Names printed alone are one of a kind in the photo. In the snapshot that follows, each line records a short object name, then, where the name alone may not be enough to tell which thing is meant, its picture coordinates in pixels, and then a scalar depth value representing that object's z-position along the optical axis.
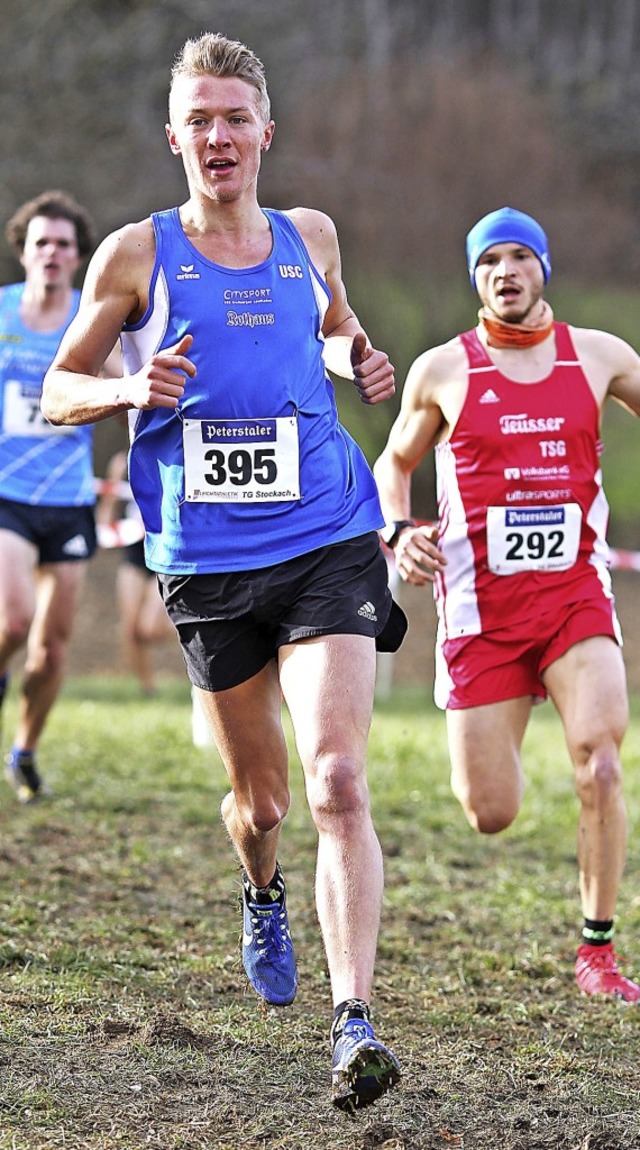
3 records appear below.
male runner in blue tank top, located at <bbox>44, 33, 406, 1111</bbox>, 8.33
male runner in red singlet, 10.87
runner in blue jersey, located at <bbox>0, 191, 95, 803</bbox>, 15.13
